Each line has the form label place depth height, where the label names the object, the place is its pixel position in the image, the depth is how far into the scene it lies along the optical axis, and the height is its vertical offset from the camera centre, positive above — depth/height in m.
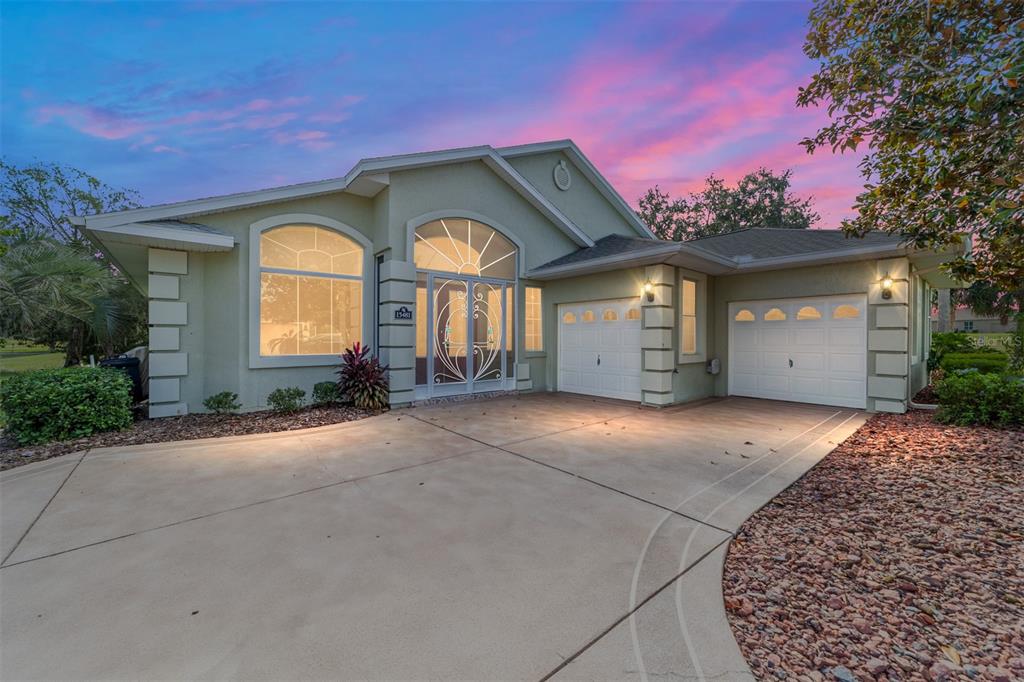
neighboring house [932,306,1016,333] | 51.91 +2.32
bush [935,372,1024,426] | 6.30 -0.90
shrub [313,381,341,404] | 8.13 -1.06
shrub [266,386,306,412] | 7.48 -1.09
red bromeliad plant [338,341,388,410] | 8.16 -0.86
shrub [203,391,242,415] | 7.26 -1.14
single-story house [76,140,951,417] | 7.74 +0.88
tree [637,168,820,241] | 25.30 +8.14
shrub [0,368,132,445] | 5.55 -0.93
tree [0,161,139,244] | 18.77 +6.47
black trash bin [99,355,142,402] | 8.20 -0.55
